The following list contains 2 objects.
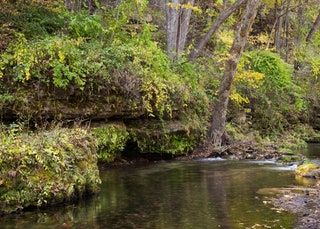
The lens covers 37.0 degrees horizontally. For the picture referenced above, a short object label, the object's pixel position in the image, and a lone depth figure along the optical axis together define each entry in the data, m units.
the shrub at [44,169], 8.07
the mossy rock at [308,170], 11.93
